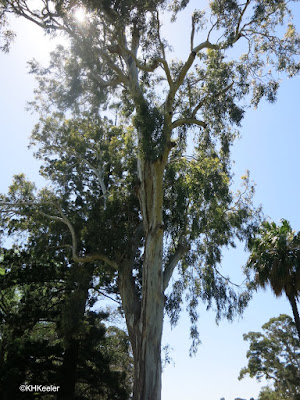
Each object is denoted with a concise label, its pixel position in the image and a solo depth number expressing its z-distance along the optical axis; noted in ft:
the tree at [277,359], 82.74
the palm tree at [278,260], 39.52
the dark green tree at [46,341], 40.16
